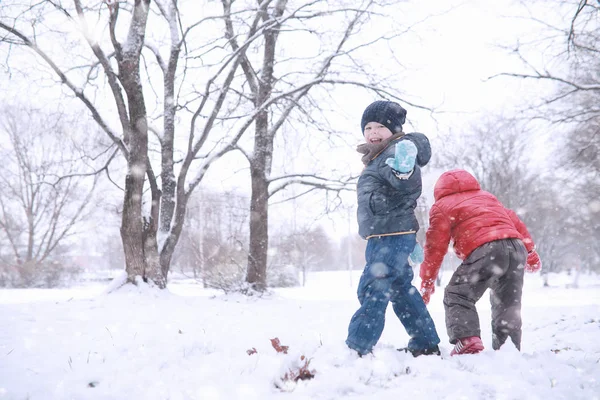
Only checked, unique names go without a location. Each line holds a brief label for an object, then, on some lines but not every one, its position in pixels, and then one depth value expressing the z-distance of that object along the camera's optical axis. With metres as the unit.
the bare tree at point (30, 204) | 18.43
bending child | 2.42
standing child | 2.15
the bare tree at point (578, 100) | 6.04
